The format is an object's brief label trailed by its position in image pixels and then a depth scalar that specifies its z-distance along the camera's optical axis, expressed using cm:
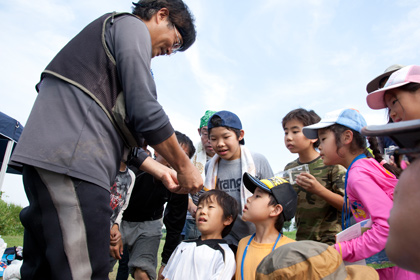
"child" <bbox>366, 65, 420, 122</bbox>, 212
